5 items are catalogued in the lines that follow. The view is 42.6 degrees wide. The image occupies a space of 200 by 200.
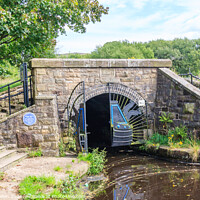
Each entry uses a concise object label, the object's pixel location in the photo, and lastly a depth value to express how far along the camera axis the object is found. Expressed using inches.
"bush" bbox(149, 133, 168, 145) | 343.7
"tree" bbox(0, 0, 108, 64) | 353.1
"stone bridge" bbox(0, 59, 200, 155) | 294.8
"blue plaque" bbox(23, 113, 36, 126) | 292.4
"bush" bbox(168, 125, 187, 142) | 333.4
